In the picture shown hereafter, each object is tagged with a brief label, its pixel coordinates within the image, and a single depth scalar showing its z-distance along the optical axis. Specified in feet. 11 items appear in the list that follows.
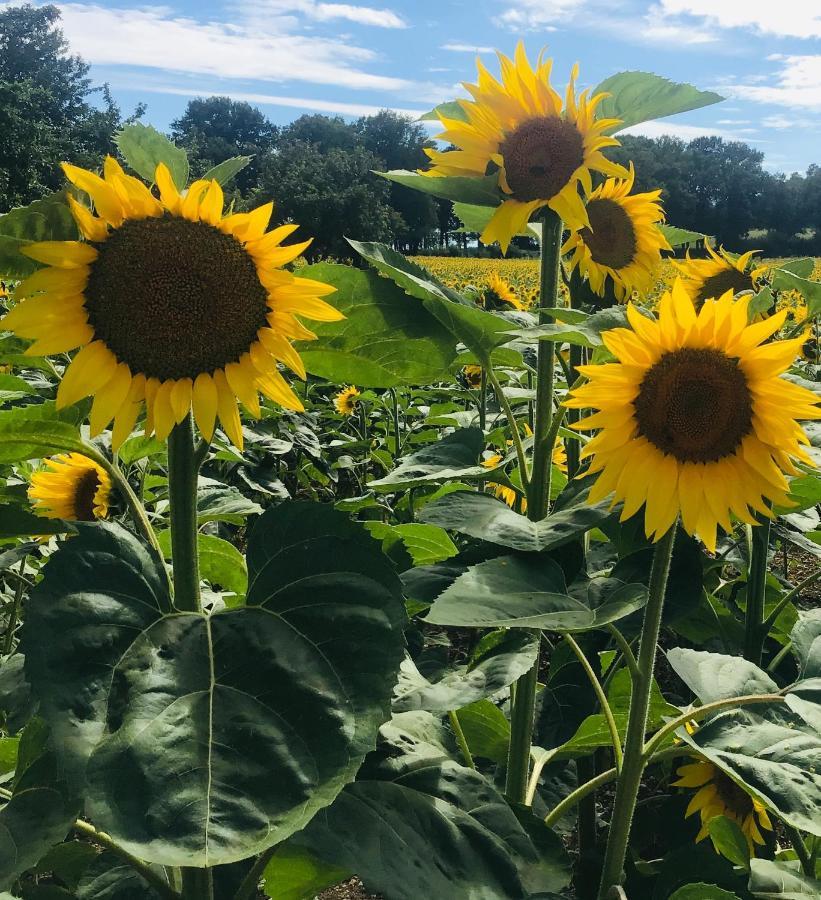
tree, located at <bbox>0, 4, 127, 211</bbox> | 121.08
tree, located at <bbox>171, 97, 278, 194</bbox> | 244.83
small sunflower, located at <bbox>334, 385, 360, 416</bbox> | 16.88
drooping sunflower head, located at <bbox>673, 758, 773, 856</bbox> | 5.89
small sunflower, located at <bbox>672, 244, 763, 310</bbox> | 6.97
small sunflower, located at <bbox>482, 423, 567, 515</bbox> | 8.52
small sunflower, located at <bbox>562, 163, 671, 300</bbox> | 6.07
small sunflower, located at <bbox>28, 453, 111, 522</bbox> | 6.23
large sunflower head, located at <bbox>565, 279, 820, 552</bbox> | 3.73
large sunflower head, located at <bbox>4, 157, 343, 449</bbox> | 3.10
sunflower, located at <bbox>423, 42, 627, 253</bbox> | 4.46
